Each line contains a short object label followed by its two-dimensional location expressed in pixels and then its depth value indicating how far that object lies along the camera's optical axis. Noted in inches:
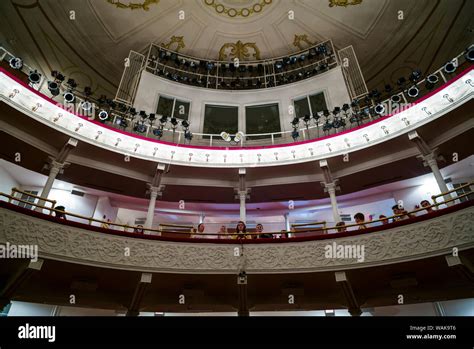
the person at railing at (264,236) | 363.5
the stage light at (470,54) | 355.3
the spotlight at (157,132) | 478.0
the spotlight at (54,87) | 405.1
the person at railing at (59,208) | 350.5
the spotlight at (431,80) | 391.2
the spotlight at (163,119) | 475.5
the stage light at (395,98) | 426.3
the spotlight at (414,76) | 428.9
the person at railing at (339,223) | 372.2
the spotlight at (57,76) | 425.4
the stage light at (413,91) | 400.6
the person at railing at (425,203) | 333.4
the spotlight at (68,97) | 411.1
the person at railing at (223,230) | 414.6
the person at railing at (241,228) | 368.8
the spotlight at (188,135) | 479.3
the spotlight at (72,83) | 428.8
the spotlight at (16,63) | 380.5
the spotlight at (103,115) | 432.5
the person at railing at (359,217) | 362.9
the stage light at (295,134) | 481.1
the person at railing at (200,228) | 404.2
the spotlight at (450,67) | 382.9
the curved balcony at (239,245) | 279.9
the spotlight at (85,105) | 428.2
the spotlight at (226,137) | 505.0
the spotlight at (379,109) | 417.6
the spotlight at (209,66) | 603.9
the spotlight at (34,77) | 390.6
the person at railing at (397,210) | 347.0
